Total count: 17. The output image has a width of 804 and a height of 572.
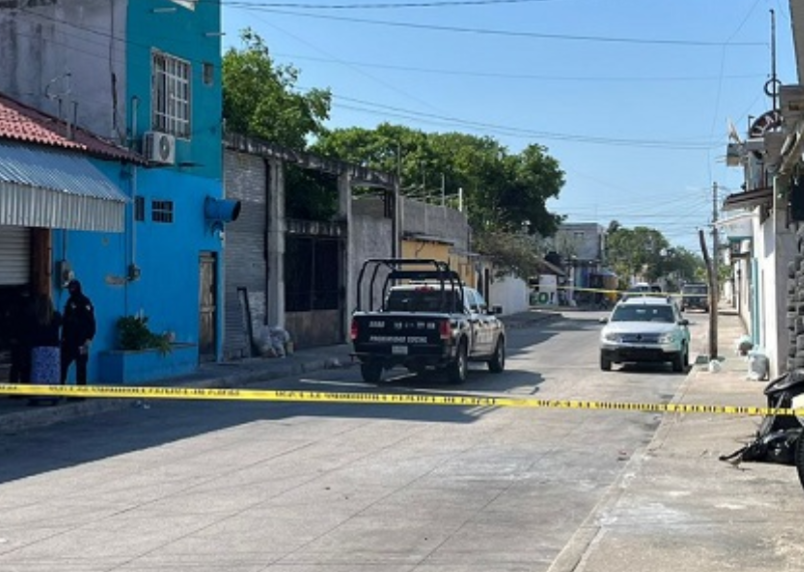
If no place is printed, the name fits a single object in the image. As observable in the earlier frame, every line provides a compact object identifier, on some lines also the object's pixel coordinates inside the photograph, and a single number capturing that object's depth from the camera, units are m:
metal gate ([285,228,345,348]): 27.47
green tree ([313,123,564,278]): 55.41
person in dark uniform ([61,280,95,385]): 15.90
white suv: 22.91
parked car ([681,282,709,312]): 63.47
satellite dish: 18.71
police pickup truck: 18.89
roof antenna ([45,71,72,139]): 19.41
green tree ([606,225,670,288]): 127.06
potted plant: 18.30
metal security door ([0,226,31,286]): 16.34
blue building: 18.67
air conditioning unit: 19.39
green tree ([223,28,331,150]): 36.03
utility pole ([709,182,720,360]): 23.80
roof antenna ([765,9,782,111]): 17.79
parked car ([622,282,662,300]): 69.11
